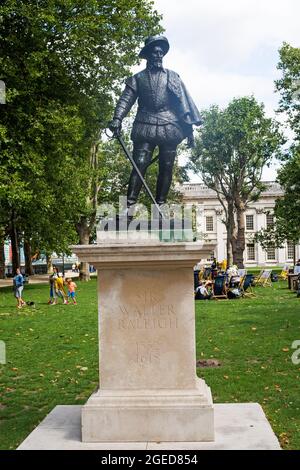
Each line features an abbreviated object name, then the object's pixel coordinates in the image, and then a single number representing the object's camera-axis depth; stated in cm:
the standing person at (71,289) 2348
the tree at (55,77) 2044
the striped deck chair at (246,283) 2543
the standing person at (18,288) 2233
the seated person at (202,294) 2367
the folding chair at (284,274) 3692
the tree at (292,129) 3307
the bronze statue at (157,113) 695
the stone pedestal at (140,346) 609
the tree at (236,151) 4381
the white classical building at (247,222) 8950
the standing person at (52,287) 2364
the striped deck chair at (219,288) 2422
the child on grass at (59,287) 2388
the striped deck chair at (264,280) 3119
